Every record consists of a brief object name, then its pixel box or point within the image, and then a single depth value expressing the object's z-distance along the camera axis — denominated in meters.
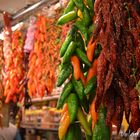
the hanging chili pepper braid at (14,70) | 3.81
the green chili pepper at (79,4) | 1.58
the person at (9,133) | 4.00
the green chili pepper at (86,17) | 1.55
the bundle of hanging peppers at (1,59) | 4.03
